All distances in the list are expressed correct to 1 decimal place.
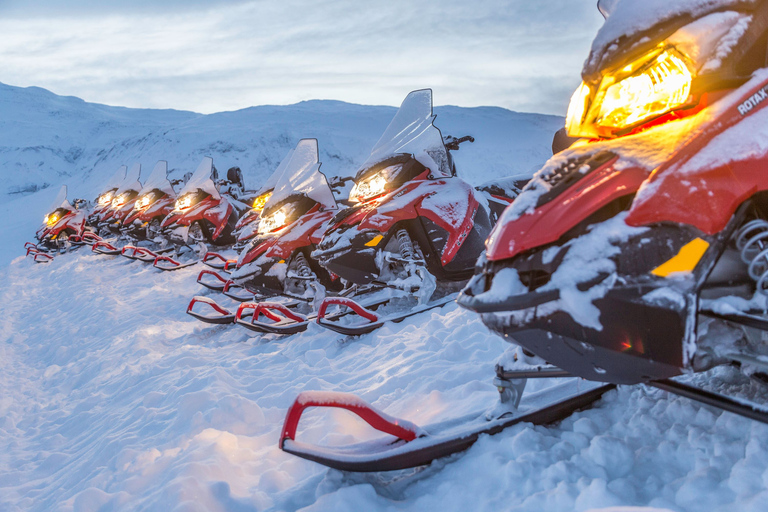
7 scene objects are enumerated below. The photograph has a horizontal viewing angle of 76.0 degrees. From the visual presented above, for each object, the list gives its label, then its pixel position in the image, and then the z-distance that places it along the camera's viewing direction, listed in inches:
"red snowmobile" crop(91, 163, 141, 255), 506.9
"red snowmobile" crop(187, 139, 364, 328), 199.5
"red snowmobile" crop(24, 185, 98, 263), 528.7
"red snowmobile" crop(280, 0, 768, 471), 48.3
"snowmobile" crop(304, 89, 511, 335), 159.2
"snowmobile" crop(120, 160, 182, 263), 442.0
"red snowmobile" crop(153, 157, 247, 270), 356.8
